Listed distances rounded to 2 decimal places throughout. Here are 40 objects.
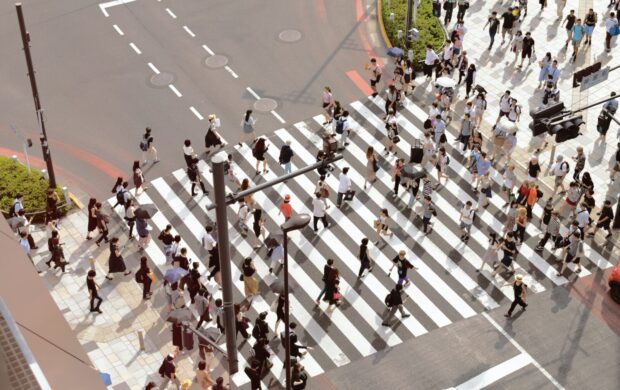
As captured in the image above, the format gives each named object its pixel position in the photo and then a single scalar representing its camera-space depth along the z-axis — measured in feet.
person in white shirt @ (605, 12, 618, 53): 122.62
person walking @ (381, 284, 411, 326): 88.10
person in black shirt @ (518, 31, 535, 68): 119.03
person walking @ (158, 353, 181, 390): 80.79
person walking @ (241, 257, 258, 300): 88.84
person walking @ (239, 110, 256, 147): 106.14
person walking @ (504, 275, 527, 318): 86.58
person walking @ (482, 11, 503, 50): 121.08
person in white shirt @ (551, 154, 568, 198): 100.34
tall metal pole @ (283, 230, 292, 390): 63.77
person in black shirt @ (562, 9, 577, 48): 121.90
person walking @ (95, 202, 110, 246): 95.20
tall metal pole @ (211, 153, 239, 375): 53.98
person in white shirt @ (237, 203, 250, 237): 97.45
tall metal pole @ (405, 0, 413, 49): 116.67
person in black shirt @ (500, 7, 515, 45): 124.67
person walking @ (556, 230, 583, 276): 92.07
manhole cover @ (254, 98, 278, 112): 114.52
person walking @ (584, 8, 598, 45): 121.70
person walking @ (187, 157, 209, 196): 101.86
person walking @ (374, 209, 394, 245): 95.73
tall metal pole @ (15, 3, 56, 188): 91.15
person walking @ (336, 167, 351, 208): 99.09
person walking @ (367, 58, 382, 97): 113.60
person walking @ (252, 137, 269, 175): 103.30
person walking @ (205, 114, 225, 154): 105.83
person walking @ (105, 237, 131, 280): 90.60
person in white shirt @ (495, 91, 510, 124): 108.99
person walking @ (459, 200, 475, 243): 96.07
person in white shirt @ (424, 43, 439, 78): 117.19
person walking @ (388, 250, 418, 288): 88.94
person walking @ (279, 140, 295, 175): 102.47
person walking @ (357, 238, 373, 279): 89.92
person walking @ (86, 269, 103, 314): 87.15
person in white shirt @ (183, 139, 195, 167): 102.47
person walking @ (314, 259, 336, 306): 87.71
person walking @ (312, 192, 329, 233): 97.25
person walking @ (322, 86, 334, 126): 109.91
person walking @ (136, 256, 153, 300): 88.68
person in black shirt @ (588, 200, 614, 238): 95.66
